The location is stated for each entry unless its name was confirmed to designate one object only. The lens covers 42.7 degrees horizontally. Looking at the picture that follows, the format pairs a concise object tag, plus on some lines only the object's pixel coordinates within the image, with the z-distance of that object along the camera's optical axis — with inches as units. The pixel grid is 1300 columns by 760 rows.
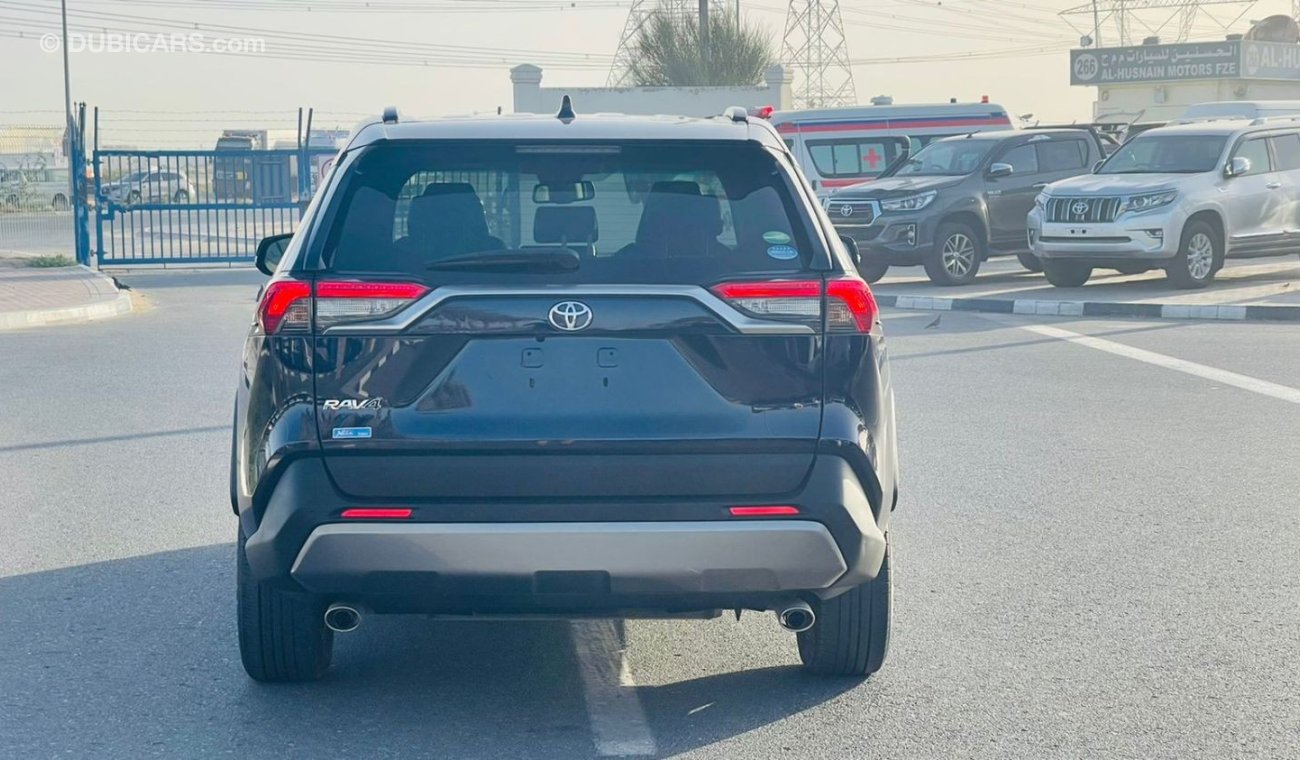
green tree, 2273.6
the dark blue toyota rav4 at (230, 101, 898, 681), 165.2
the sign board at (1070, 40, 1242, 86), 2468.0
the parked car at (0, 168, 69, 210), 1776.6
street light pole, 1001.5
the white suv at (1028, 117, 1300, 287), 750.5
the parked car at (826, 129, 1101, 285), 831.7
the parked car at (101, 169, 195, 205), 1050.1
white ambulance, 1135.6
